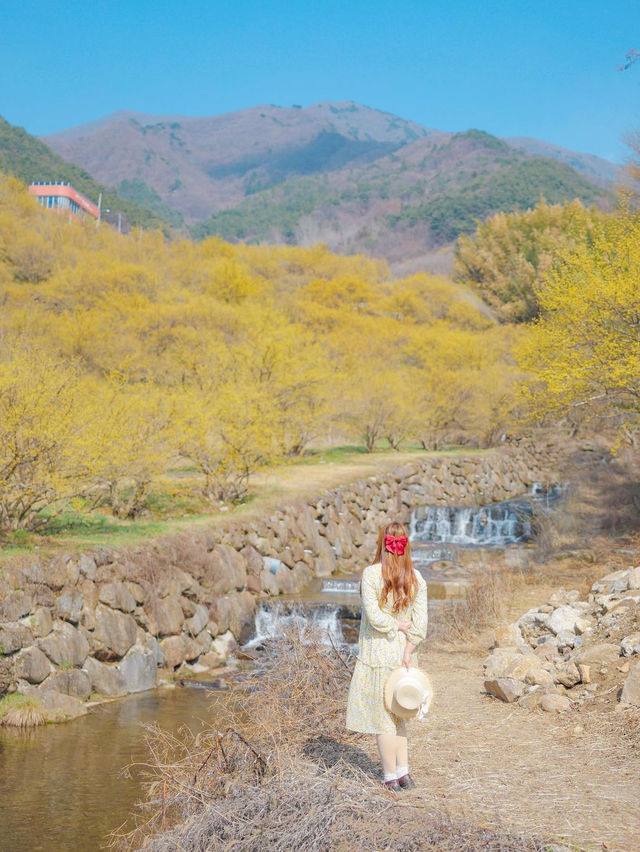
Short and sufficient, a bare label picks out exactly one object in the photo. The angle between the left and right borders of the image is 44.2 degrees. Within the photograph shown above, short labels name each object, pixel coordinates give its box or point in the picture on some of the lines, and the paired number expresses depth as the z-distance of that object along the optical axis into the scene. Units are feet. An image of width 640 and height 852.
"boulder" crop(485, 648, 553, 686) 24.14
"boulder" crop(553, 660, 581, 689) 23.39
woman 15.81
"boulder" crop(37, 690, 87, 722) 28.22
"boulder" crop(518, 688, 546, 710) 22.89
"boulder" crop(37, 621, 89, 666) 30.30
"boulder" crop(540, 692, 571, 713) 22.12
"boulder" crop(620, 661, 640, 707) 20.98
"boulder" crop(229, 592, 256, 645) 40.11
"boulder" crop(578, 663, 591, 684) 23.17
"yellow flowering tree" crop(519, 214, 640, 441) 44.29
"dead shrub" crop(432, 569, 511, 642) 32.09
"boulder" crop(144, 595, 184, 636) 35.40
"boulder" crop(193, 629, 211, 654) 37.11
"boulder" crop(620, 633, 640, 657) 23.31
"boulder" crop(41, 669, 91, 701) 29.78
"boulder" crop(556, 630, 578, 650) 25.89
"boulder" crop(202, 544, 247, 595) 40.60
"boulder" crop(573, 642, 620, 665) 23.73
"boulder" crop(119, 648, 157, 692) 32.50
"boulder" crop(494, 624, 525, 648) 28.12
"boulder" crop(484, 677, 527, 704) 23.47
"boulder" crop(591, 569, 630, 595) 29.12
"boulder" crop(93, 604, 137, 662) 32.42
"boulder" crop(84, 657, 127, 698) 31.42
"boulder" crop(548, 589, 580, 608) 30.76
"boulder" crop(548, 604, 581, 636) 27.27
